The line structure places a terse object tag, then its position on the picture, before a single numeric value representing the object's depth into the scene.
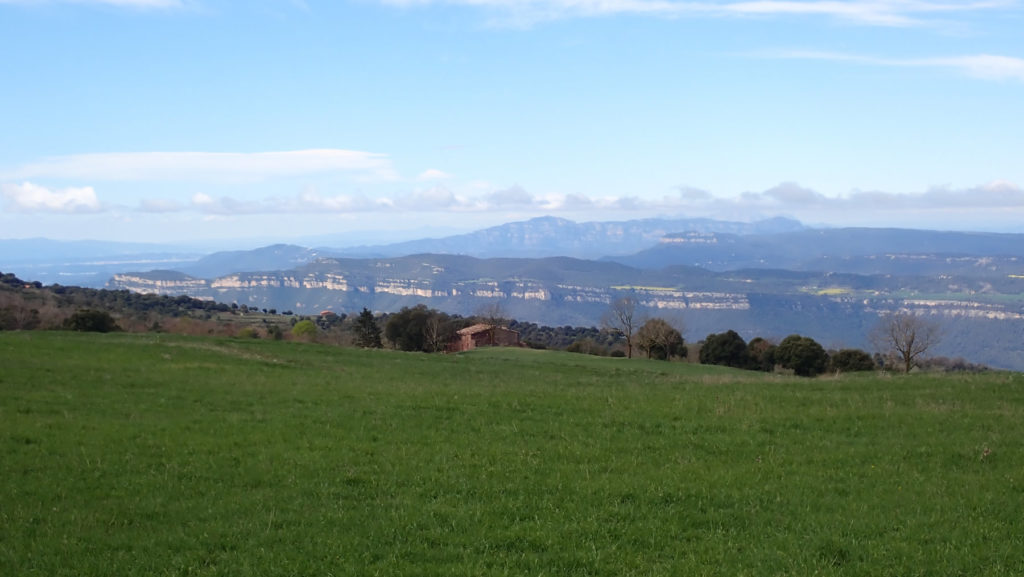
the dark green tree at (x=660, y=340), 72.00
